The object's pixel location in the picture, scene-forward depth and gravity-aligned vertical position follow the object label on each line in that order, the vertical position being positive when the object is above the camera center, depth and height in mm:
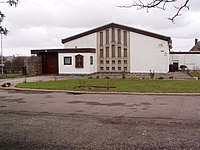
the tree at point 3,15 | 4658 +1279
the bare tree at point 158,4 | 3084 +969
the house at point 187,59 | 30282 +1466
